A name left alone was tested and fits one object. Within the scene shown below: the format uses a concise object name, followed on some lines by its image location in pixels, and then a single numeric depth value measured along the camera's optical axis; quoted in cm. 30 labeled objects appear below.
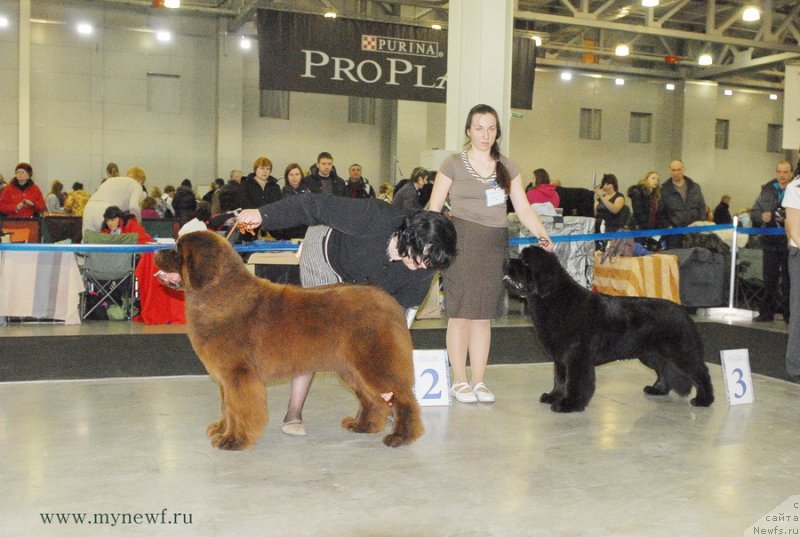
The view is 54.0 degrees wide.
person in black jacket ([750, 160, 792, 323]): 844
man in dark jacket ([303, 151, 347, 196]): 860
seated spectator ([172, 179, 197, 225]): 1107
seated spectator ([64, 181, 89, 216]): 1012
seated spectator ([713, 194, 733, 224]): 1481
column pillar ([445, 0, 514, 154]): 693
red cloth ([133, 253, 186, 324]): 753
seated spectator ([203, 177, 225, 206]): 1244
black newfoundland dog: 413
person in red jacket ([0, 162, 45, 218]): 910
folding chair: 769
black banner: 1088
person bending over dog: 309
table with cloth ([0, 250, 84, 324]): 728
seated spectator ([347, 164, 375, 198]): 973
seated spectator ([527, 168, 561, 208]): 903
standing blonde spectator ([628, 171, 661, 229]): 944
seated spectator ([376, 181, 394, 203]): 1207
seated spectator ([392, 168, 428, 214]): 711
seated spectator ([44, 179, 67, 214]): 1339
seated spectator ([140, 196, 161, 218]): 1040
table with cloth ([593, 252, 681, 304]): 844
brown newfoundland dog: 313
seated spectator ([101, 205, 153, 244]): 791
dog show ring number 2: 429
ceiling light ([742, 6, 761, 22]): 1398
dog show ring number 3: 444
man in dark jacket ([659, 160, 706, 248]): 916
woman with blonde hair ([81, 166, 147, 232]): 822
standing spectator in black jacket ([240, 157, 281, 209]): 796
